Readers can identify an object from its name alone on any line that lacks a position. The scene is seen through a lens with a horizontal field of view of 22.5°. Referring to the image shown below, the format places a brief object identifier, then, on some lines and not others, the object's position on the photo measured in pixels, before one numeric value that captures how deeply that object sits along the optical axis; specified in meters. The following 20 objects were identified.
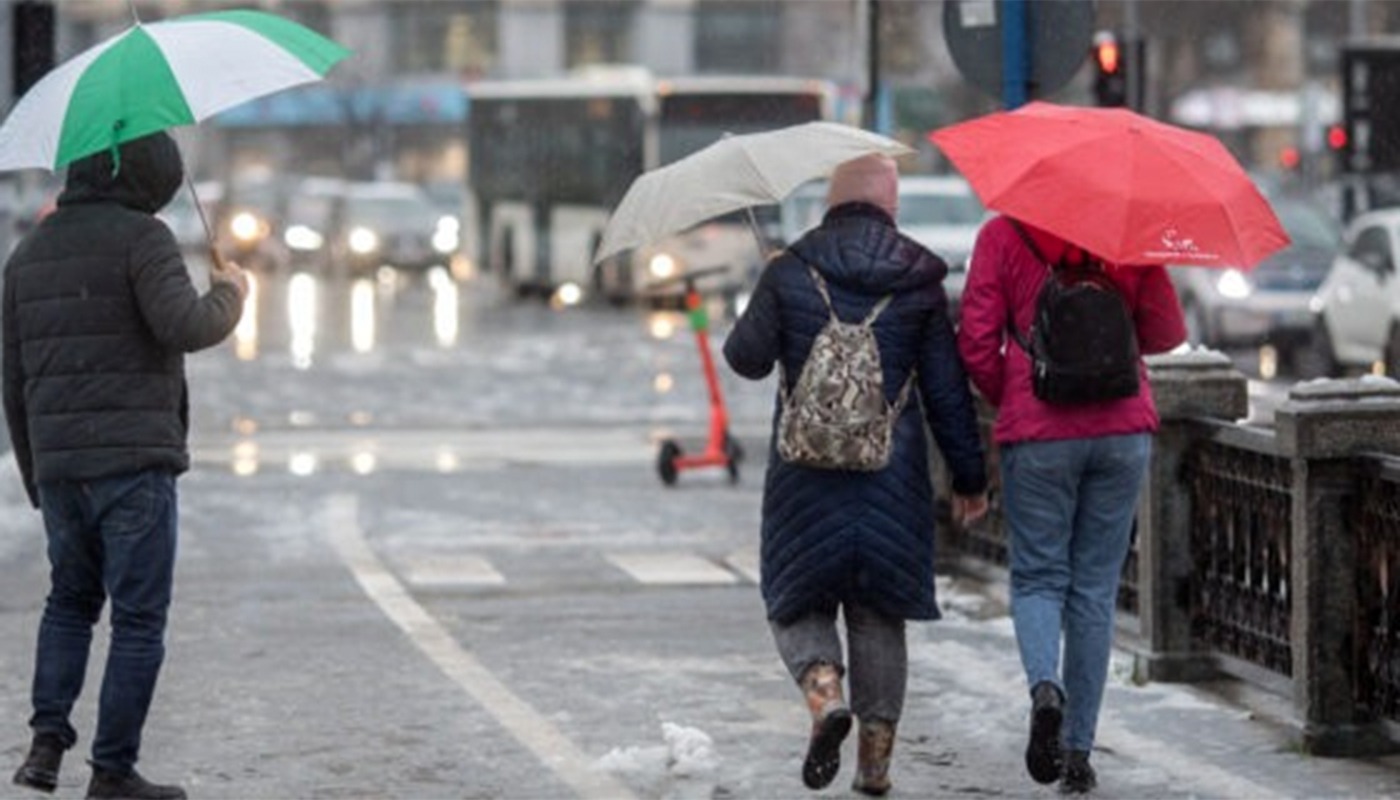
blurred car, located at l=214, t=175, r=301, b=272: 71.94
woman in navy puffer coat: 8.96
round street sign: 12.23
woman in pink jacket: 9.02
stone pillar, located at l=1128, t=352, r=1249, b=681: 10.98
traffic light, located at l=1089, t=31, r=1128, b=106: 24.37
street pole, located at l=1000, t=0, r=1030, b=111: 12.33
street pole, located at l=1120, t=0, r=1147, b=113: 27.88
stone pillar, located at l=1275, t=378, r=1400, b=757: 9.55
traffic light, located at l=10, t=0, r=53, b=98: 19.44
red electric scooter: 19.47
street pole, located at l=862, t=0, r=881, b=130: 19.83
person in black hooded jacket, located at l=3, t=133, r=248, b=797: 8.72
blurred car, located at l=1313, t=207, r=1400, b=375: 28.30
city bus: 45.53
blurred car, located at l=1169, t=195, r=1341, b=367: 33.72
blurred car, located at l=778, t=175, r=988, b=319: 27.94
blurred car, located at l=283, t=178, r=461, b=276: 65.50
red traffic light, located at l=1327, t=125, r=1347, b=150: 41.38
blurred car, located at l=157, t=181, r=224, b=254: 76.25
